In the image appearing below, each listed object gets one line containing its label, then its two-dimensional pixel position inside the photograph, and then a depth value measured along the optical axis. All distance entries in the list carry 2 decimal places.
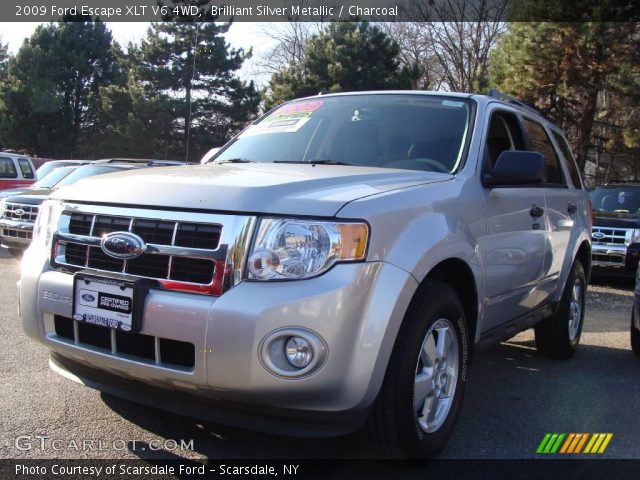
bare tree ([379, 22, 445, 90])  33.59
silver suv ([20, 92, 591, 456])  2.34
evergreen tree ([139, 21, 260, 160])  32.53
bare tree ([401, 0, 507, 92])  31.72
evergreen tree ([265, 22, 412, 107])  26.77
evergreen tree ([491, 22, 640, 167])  16.73
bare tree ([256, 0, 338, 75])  39.72
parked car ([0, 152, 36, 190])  12.95
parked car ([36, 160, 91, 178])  15.60
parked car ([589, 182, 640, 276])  9.03
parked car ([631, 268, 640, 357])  4.93
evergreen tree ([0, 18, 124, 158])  35.72
